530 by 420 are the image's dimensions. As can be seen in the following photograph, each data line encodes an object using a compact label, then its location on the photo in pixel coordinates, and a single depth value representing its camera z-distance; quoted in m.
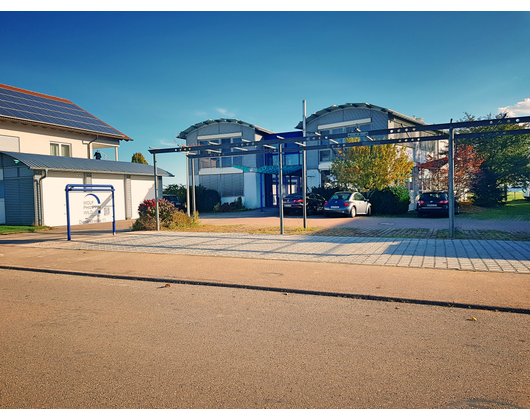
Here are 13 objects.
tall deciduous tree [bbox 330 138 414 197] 24.12
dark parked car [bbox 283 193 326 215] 23.94
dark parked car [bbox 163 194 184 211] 29.61
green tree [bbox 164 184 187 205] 32.81
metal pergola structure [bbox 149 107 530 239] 11.57
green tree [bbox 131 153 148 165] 53.04
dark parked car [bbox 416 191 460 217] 20.83
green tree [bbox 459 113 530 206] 29.42
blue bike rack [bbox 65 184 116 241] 13.86
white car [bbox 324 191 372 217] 21.97
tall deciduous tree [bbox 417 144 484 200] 28.03
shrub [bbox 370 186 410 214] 23.95
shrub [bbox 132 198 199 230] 16.30
